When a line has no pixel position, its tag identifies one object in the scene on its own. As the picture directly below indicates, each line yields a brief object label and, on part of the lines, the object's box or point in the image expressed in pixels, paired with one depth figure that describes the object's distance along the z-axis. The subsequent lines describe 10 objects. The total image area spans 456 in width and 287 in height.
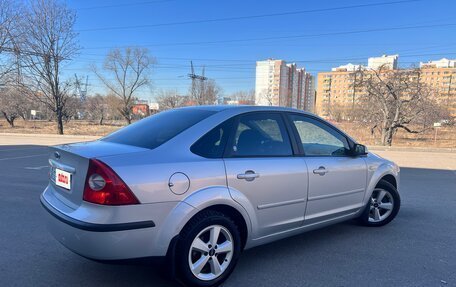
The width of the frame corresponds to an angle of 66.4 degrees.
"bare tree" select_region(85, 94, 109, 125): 64.88
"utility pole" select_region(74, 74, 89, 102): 34.58
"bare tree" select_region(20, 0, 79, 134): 29.02
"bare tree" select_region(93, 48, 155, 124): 50.71
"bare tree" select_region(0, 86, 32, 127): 39.60
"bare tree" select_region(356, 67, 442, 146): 28.88
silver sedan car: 2.63
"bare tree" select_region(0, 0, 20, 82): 27.17
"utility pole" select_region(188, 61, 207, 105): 57.60
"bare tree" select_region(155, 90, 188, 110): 70.81
